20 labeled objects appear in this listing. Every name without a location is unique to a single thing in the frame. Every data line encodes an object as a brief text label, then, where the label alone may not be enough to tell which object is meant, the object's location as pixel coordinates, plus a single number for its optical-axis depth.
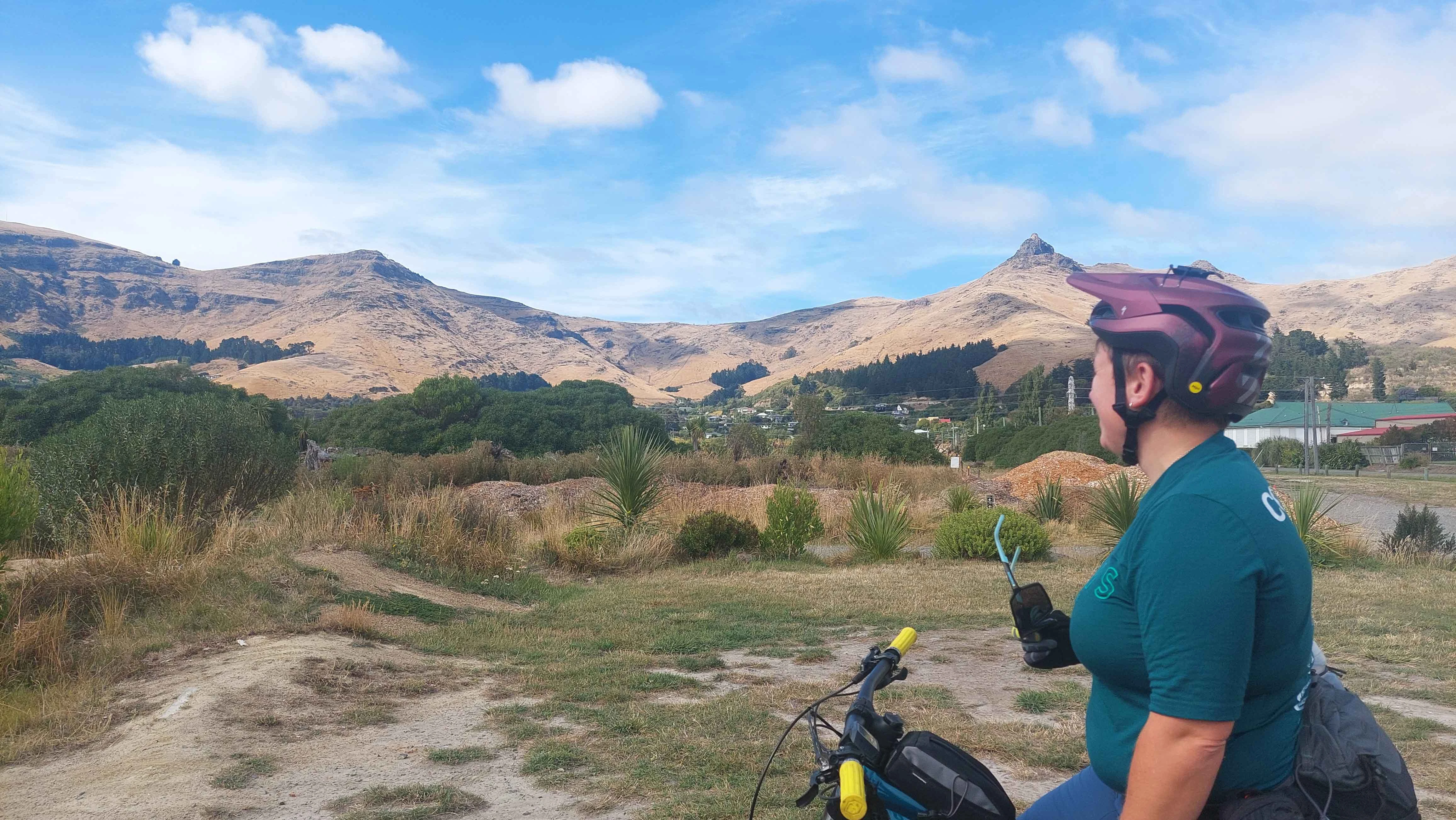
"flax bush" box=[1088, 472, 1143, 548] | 14.48
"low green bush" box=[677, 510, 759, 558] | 14.29
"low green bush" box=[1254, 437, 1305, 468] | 67.50
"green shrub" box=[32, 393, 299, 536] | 10.08
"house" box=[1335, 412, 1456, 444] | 84.69
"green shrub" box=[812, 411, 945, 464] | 38.16
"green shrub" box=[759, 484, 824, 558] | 14.68
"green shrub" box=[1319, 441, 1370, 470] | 60.38
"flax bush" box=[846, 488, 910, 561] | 14.37
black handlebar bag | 1.70
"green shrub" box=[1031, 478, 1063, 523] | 19.34
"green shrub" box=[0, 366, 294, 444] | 36.53
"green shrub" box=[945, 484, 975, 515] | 17.22
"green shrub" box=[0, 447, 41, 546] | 7.46
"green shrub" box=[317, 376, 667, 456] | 48.47
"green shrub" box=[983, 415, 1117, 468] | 48.03
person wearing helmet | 1.41
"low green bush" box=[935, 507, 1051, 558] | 13.91
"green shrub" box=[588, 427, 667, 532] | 14.70
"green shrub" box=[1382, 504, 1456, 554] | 15.29
